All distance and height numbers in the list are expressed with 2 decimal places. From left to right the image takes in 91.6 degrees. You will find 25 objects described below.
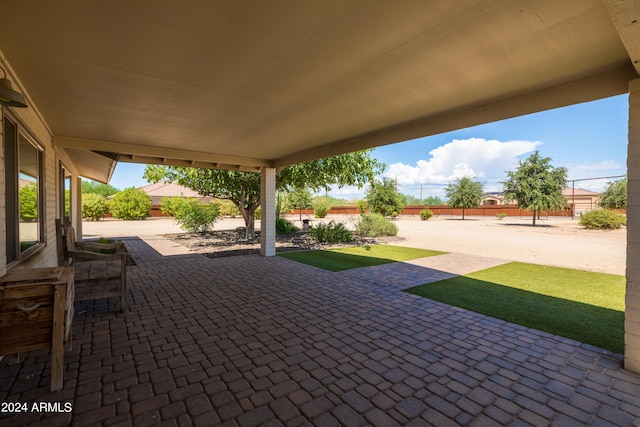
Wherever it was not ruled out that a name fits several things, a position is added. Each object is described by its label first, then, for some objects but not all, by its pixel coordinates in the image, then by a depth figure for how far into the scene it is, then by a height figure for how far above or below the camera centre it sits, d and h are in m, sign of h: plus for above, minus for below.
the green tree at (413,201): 67.41 +1.99
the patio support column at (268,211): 8.80 -0.03
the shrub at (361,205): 31.30 +0.51
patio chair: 3.86 -0.82
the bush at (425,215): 31.44 -0.51
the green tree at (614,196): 26.49 +1.27
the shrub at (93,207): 23.72 +0.24
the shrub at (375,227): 14.20 -0.79
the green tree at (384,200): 22.17 +0.71
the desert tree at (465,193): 33.56 +1.84
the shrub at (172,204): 14.84 +0.29
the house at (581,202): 36.30 +1.08
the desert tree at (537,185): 22.00 +1.84
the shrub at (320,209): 27.67 +0.08
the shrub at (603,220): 18.14 -0.59
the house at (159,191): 34.36 +2.20
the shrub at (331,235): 12.06 -0.98
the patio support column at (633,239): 2.71 -0.25
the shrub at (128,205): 25.34 +0.40
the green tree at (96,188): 48.47 +3.70
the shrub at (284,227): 14.90 -0.85
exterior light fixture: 2.32 +0.87
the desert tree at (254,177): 10.84 +1.19
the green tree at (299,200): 22.73 +0.76
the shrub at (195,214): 13.77 -0.19
